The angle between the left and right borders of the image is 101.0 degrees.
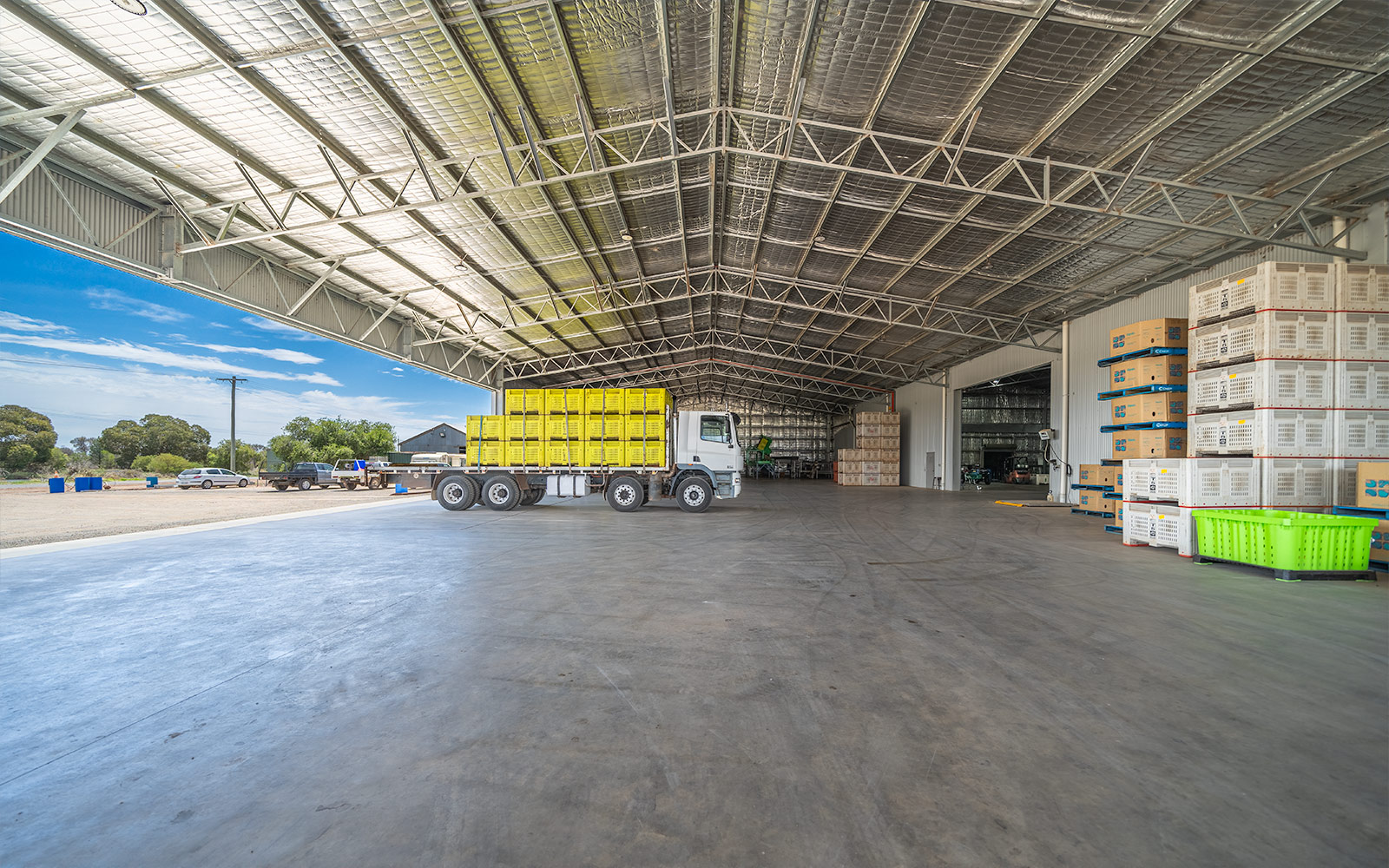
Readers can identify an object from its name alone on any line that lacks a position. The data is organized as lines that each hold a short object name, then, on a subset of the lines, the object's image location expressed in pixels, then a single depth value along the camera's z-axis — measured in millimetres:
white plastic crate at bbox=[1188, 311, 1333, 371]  8586
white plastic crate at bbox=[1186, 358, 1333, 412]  8594
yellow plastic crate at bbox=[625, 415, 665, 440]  16031
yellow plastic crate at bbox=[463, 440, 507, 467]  16516
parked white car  31266
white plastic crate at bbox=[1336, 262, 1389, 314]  8664
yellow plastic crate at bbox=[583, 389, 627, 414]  16125
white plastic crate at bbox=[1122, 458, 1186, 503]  9250
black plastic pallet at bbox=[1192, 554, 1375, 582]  7242
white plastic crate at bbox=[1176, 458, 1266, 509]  8805
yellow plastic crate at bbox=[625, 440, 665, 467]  16062
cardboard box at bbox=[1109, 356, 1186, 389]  11438
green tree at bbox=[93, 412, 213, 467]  43375
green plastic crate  7238
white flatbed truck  16266
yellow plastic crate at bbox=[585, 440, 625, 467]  16172
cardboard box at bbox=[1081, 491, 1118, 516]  15461
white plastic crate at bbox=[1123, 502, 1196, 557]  8844
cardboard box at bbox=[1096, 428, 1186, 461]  11336
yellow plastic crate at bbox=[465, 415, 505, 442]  16469
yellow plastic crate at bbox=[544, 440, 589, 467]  16281
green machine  41188
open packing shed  7797
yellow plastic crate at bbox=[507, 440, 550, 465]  16406
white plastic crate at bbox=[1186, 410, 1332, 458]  8625
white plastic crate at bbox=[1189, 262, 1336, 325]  8625
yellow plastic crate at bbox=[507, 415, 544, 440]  16375
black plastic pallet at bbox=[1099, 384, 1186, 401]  11438
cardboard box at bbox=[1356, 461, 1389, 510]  7910
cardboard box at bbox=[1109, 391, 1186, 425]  11344
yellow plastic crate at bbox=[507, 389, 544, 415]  16359
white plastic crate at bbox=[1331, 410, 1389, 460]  8703
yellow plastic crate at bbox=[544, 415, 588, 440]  16297
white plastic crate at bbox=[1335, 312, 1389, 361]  8664
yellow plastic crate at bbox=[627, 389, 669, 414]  16031
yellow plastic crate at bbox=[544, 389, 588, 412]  16344
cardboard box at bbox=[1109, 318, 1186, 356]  11406
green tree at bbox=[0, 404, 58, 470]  34594
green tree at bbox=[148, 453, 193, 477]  42500
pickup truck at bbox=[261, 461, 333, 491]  30750
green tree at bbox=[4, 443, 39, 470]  34531
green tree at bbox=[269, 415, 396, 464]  44219
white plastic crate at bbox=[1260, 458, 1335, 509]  8672
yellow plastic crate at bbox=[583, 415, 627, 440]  16125
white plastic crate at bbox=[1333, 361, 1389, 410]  8688
